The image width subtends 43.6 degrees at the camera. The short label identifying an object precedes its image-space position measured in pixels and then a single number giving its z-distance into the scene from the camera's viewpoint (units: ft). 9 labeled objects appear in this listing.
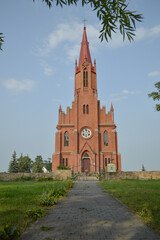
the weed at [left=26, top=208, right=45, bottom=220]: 16.99
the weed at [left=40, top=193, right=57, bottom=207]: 22.88
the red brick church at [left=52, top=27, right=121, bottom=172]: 119.75
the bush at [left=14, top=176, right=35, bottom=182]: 81.96
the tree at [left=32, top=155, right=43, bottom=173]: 161.33
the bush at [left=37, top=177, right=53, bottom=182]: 77.86
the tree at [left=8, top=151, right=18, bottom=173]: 176.86
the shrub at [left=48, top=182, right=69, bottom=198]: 28.81
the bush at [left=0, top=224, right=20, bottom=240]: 11.18
